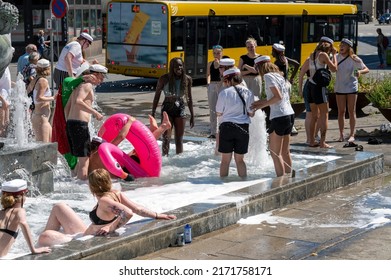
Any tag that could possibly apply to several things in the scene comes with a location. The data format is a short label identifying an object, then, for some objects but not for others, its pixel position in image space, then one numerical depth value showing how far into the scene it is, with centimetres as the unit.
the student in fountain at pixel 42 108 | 1330
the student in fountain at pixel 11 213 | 791
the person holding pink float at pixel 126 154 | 1188
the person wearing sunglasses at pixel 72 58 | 1576
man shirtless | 1186
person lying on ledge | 859
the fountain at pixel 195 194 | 851
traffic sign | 2378
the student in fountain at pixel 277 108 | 1153
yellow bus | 2794
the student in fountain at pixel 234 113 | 1154
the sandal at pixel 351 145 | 1535
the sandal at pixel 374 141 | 1603
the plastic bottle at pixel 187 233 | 917
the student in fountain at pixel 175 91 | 1357
